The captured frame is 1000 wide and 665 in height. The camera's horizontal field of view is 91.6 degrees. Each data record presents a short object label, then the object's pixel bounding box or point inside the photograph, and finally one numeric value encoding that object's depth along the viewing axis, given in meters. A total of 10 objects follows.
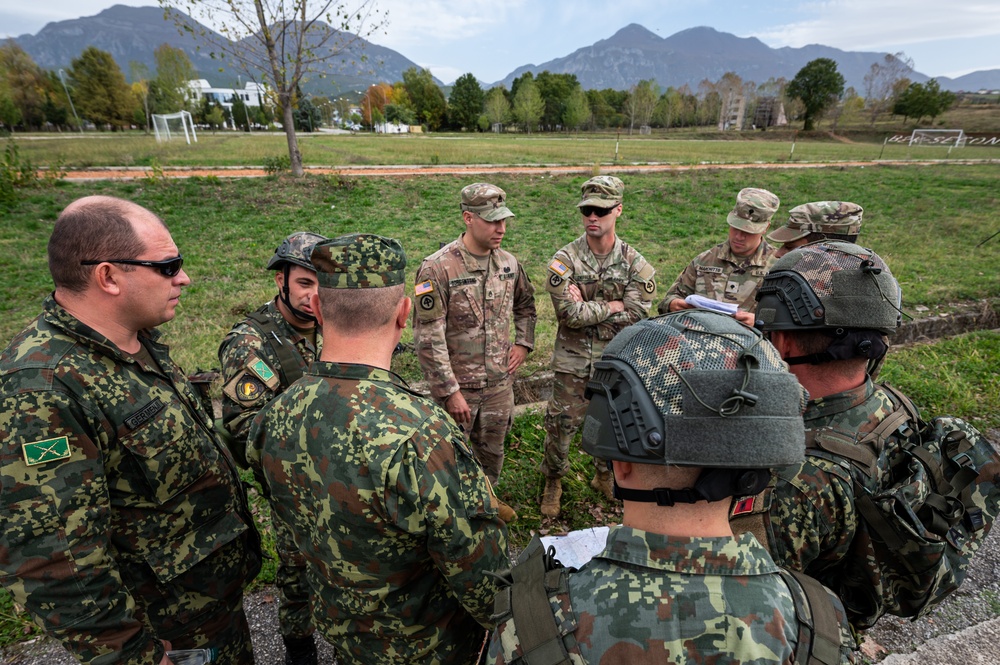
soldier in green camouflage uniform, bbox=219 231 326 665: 2.45
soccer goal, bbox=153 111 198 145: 28.93
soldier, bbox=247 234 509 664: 1.54
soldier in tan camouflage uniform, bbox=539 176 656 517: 3.76
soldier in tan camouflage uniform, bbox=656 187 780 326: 3.97
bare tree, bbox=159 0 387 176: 12.00
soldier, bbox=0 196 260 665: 1.56
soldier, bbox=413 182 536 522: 3.47
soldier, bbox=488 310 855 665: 1.09
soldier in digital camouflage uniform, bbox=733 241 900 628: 1.66
